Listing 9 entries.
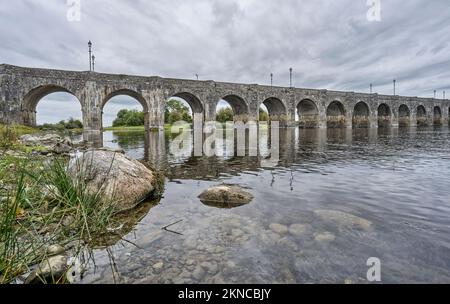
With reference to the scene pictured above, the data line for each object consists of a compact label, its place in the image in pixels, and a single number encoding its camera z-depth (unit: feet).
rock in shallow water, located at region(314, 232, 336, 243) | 10.97
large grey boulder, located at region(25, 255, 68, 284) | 7.73
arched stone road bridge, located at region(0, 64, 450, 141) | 82.69
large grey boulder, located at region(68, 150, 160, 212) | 14.85
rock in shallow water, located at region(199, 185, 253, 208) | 16.12
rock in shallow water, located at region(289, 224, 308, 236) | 11.68
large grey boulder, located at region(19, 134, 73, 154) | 37.93
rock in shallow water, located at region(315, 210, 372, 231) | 12.31
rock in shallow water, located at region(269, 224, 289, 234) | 11.94
